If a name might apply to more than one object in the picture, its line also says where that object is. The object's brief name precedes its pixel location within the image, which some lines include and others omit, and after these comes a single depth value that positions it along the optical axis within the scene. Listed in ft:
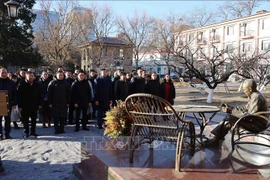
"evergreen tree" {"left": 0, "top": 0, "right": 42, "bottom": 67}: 72.18
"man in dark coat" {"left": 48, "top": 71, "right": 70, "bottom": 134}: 22.76
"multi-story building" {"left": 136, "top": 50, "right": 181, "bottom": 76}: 92.72
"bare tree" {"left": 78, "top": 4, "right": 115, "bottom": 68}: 110.32
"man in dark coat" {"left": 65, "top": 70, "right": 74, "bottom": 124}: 26.64
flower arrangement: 15.19
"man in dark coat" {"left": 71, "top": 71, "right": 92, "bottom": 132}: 24.08
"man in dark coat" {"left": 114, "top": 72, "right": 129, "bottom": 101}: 25.85
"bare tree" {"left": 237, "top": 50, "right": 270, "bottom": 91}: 54.13
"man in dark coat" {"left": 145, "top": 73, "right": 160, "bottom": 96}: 28.35
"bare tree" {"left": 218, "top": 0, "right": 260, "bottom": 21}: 156.32
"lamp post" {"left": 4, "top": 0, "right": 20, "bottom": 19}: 30.68
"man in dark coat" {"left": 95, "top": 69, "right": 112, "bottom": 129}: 25.09
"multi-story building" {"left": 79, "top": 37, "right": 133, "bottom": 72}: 115.75
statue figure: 12.34
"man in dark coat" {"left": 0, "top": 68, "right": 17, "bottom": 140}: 21.04
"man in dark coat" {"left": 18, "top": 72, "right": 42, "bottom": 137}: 21.29
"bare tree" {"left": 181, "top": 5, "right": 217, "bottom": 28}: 117.19
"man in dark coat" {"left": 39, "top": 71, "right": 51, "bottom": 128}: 25.52
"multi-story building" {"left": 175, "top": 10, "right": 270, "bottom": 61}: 132.65
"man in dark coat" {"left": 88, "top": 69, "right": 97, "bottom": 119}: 28.01
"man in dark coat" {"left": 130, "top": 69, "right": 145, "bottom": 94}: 27.61
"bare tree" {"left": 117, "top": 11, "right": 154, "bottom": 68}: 112.78
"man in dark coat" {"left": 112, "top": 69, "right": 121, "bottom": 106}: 28.32
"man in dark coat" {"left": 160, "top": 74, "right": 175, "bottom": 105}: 29.71
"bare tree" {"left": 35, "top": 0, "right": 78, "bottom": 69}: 97.45
